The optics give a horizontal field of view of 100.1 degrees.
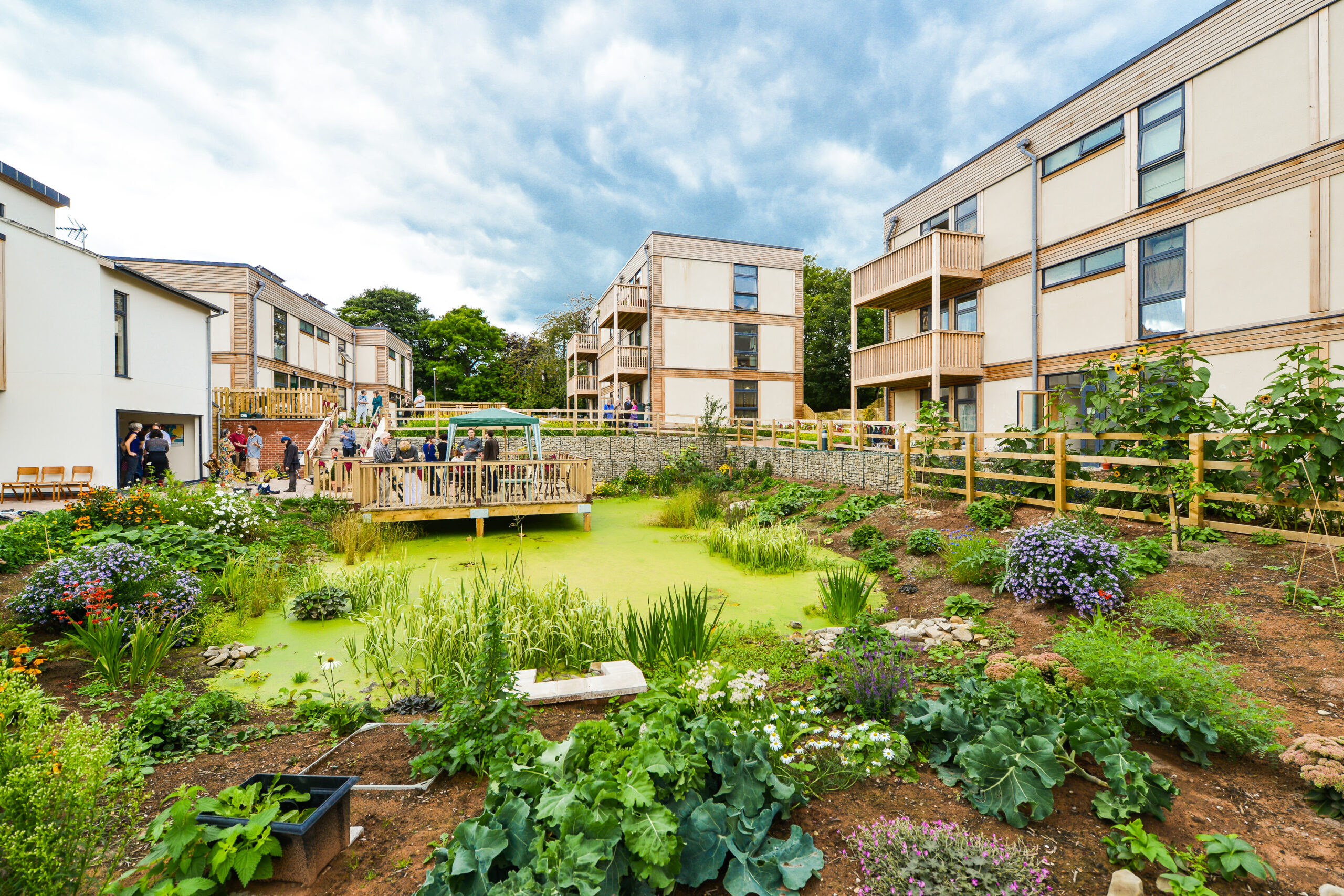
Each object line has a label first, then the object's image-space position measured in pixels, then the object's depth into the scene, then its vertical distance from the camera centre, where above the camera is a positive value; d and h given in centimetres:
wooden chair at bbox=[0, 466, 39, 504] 1071 -82
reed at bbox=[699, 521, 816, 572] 834 -164
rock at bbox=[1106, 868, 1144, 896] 185 -147
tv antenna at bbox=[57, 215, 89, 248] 1505 +563
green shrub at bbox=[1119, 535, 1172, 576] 556 -116
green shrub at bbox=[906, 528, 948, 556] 780 -140
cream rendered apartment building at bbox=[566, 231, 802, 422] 2453 +517
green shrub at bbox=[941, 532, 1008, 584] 636 -138
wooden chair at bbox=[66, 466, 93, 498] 1124 -81
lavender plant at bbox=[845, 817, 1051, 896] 191 -149
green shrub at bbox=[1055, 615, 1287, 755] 265 -126
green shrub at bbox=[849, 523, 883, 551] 901 -154
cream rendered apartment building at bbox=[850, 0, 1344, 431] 881 +426
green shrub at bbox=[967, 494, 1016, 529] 816 -105
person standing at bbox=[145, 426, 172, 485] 1255 -22
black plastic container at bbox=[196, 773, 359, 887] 208 -150
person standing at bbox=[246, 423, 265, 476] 1762 -32
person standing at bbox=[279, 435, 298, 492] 1550 -45
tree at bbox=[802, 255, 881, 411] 3516 +638
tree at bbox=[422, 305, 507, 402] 4762 +792
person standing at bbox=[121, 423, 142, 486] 1259 -24
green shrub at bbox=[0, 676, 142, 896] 166 -116
